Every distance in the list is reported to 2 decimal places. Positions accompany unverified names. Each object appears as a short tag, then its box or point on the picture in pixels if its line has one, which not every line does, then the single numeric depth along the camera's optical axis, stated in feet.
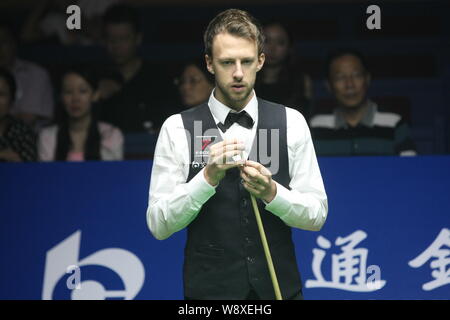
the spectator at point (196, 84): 34.94
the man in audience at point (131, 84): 37.29
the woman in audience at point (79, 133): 34.35
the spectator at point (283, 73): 34.78
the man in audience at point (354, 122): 32.76
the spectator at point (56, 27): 41.29
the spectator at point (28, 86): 38.55
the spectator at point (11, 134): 34.27
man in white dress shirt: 18.66
